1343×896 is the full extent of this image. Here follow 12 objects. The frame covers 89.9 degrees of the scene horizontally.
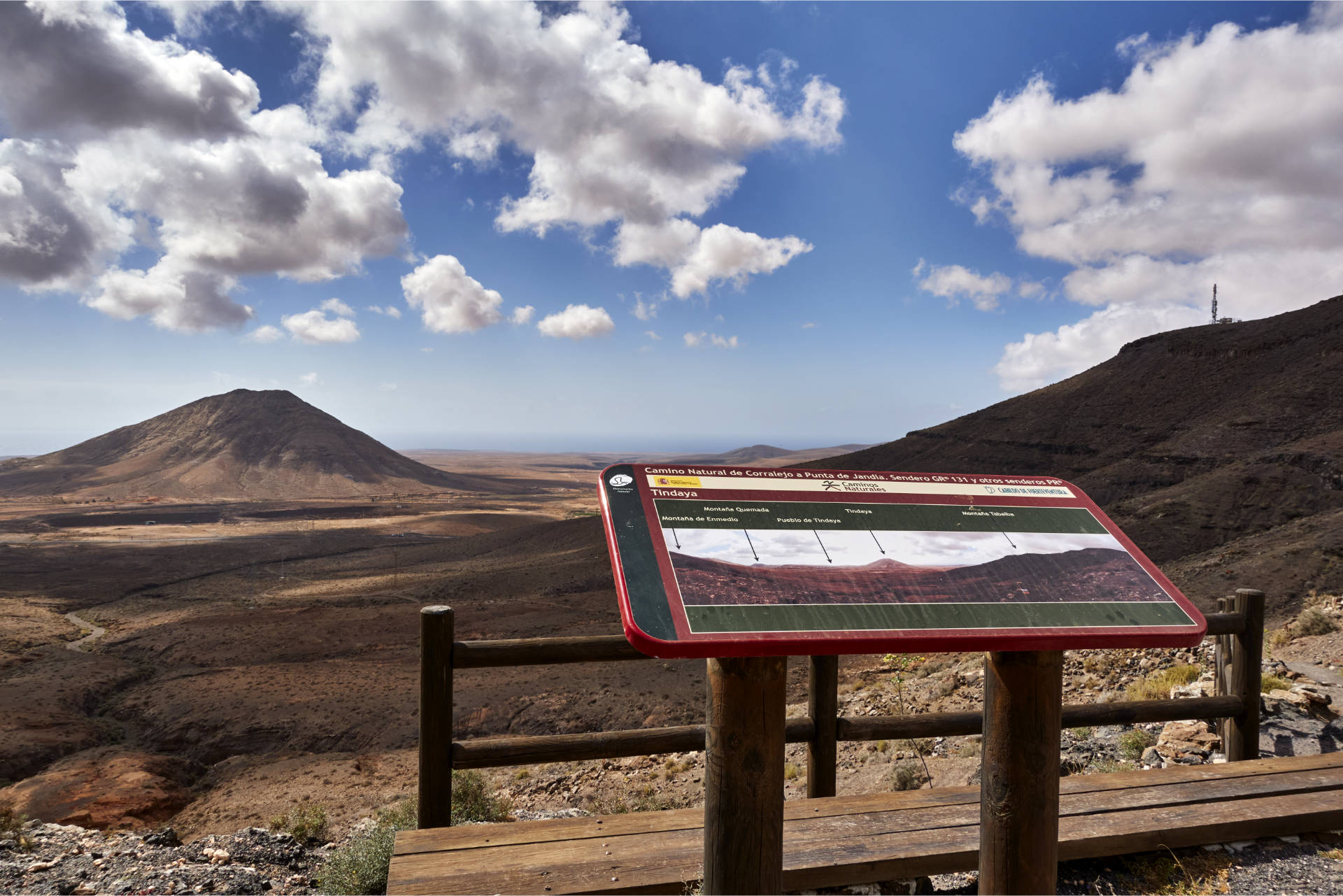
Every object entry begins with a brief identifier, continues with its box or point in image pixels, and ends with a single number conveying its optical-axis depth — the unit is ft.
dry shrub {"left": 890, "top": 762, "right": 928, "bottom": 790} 19.77
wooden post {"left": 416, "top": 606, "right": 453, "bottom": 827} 11.37
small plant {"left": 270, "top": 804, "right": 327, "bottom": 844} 21.66
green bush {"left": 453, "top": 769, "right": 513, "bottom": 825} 21.42
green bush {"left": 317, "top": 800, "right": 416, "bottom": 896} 14.07
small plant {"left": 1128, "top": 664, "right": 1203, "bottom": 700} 24.73
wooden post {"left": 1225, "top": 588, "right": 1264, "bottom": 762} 14.85
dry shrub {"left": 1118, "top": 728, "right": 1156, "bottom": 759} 18.18
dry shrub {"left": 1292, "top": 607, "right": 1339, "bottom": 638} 32.17
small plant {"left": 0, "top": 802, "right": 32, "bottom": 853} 18.04
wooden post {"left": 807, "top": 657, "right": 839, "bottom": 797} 13.06
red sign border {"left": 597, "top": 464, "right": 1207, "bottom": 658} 5.87
